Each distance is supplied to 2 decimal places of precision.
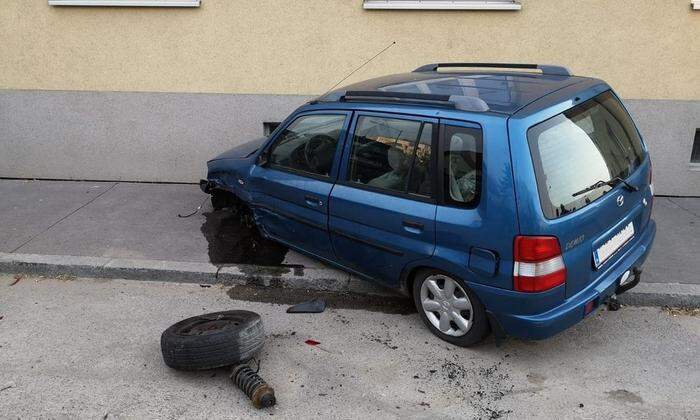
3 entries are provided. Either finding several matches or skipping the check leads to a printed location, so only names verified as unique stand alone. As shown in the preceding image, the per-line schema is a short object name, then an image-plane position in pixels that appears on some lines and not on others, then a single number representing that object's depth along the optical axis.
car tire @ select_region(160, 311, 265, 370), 3.72
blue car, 3.52
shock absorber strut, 3.52
